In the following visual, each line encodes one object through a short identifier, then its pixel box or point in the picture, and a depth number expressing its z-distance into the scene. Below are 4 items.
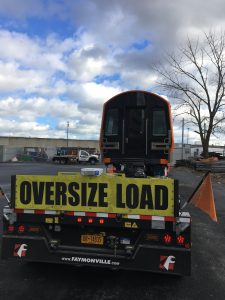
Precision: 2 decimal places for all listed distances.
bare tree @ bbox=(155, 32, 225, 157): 20.13
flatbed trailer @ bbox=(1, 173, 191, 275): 2.84
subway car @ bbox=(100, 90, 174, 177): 5.18
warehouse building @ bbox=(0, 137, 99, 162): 44.24
